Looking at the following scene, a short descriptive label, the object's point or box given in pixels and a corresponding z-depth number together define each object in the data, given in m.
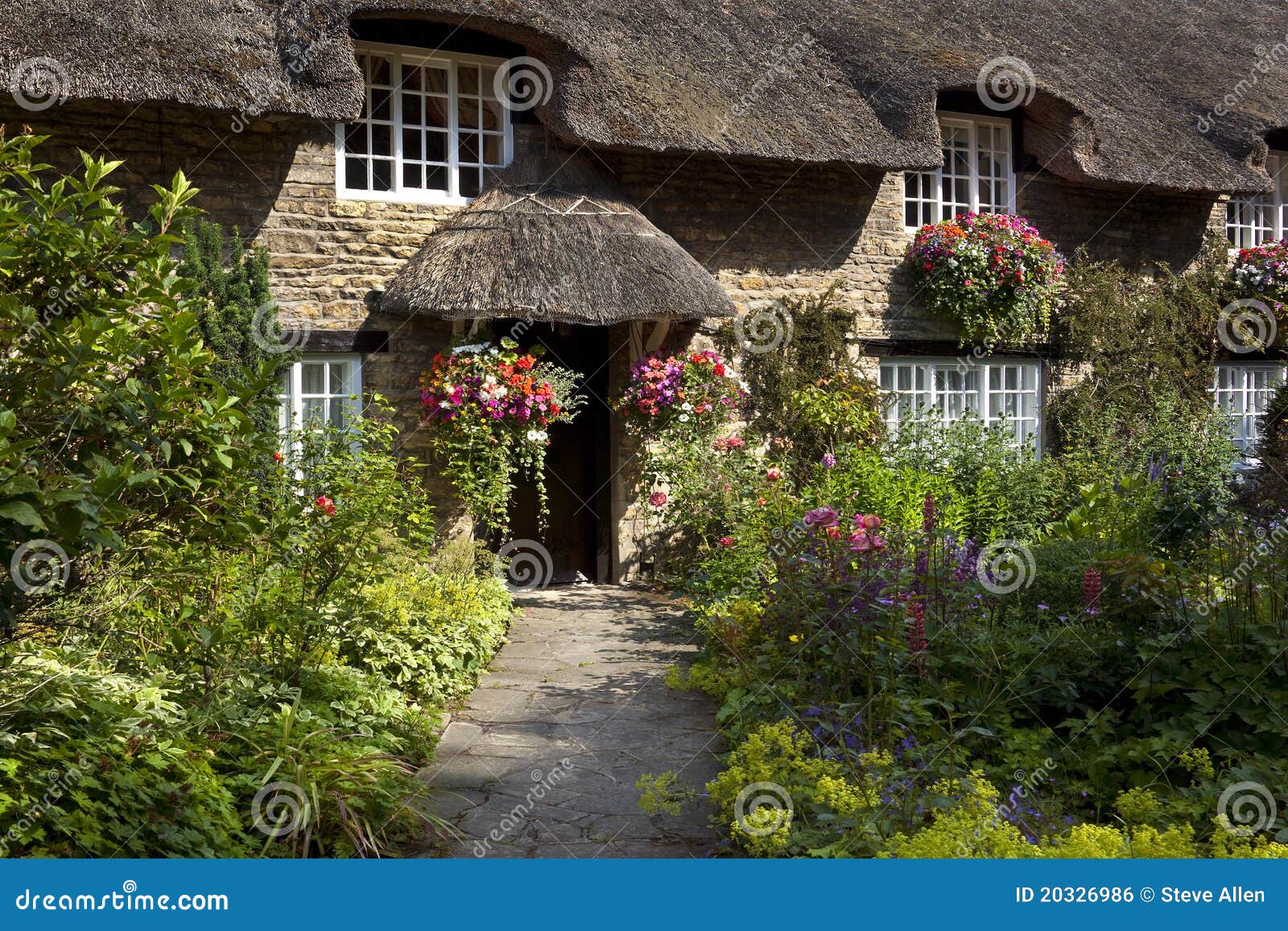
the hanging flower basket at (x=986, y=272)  10.62
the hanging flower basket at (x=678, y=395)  9.30
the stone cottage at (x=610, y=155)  8.03
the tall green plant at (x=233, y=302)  7.69
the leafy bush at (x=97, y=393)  3.19
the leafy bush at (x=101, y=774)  3.53
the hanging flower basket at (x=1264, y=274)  12.20
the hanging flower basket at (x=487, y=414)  8.63
